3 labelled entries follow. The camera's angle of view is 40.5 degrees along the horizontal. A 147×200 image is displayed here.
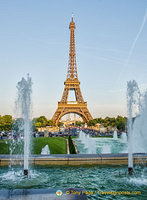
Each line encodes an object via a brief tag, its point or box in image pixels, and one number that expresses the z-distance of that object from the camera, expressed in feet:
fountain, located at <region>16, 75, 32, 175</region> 28.29
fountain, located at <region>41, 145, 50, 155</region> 41.72
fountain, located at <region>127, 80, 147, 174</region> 26.81
